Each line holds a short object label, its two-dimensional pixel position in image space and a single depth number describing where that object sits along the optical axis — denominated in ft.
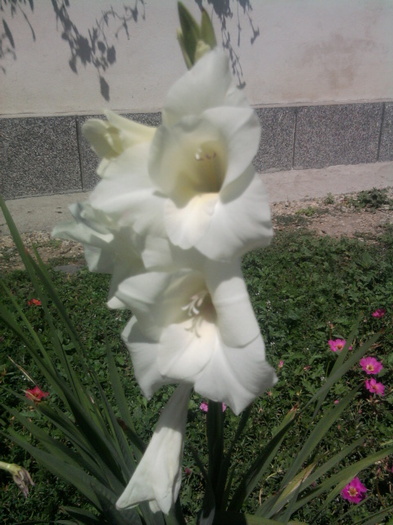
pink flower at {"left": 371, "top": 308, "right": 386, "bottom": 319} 9.77
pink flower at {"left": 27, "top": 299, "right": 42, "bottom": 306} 10.83
